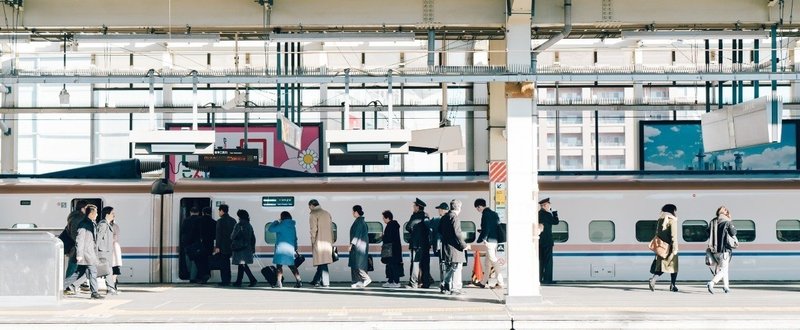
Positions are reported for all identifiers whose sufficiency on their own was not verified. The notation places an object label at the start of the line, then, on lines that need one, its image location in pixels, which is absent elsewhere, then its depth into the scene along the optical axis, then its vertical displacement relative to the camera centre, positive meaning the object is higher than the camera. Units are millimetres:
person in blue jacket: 20109 -1078
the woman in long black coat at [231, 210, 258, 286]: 20266 -1087
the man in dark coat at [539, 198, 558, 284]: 20250 -1039
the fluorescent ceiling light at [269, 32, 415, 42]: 17812 +2537
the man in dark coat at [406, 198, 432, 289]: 19359 -1001
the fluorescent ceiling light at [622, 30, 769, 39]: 17562 +2571
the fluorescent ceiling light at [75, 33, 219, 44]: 17938 +2517
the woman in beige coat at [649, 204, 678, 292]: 19094 -1060
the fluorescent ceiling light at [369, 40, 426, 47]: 26442 +3599
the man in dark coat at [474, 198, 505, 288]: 19297 -916
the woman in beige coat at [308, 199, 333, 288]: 19953 -903
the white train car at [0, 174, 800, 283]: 20953 -466
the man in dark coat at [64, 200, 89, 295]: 19188 -787
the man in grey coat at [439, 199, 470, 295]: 18172 -963
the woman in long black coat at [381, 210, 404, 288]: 20031 -1218
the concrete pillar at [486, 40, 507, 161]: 21391 +1387
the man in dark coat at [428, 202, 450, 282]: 18641 -785
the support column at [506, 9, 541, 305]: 16891 -36
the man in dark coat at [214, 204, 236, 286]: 20469 -905
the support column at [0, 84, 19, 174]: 28469 +1002
